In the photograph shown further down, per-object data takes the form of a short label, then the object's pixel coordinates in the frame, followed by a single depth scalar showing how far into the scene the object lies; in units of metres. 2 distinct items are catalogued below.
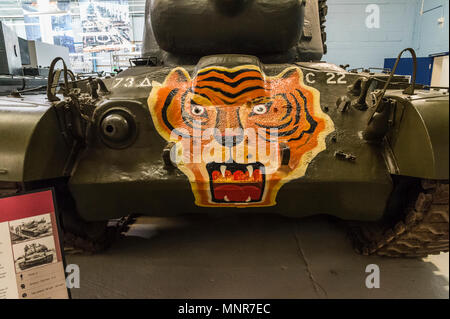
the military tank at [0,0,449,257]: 2.27
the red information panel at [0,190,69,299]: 1.87
